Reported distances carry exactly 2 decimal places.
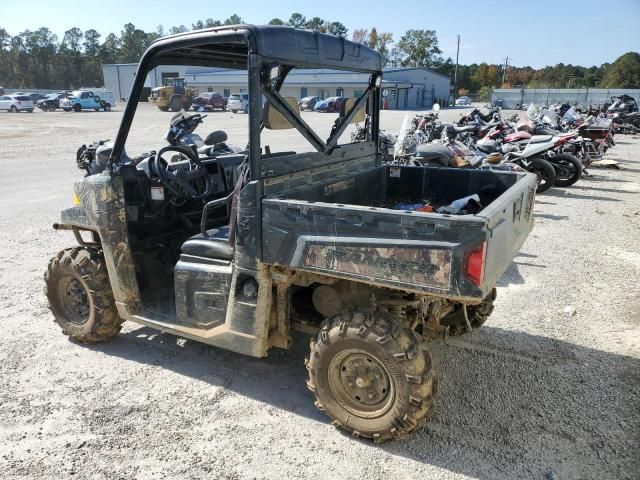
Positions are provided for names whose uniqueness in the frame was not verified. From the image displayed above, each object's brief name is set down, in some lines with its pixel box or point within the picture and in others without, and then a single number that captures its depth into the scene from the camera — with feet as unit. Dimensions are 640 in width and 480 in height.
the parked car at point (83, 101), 127.24
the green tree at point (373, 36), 278.83
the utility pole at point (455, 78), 225.15
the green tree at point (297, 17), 248.07
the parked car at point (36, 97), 137.58
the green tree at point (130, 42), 287.07
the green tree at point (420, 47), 280.31
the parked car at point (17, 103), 125.70
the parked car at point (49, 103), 132.87
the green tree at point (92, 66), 268.41
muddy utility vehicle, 8.63
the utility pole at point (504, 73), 265.50
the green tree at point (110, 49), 280.31
